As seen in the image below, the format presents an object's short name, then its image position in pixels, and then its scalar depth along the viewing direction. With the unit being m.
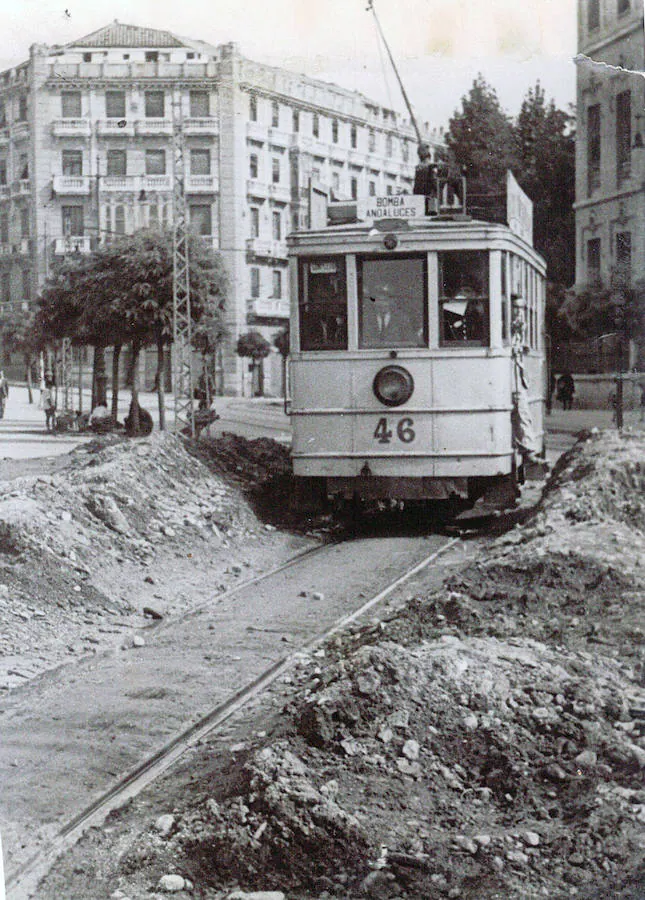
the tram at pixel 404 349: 12.21
